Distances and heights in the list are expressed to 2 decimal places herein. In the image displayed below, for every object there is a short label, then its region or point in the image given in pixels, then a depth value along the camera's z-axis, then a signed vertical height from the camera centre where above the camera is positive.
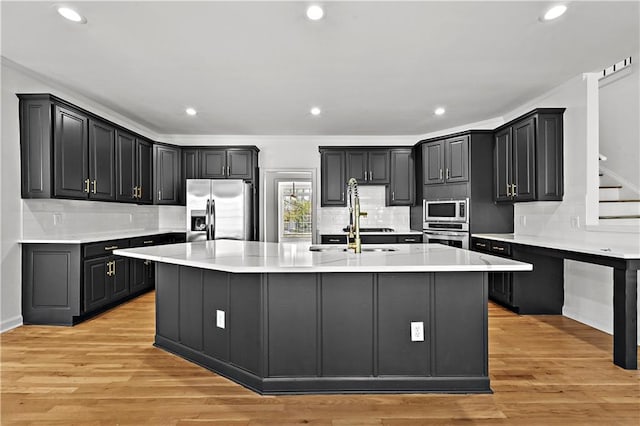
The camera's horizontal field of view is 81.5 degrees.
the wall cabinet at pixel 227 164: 6.21 +0.79
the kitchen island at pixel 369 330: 2.44 -0.80
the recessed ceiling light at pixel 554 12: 2.54 +1.38
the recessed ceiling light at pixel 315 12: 2.51 +1.36
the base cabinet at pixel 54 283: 3.86 -0.74
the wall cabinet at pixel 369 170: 6.24 +0.68
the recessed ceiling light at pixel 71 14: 2.55 +1.39
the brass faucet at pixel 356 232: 2.97 -0.17
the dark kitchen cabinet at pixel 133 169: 5.01 +0.62
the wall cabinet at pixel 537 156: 4.14 +0.61
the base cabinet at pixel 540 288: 4.30 -0.91
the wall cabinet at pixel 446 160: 5.36 +0.74
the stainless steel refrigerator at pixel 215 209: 5.80 +0.02
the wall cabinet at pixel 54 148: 3.79 +0.68
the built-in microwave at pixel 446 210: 5.34 -0.01
